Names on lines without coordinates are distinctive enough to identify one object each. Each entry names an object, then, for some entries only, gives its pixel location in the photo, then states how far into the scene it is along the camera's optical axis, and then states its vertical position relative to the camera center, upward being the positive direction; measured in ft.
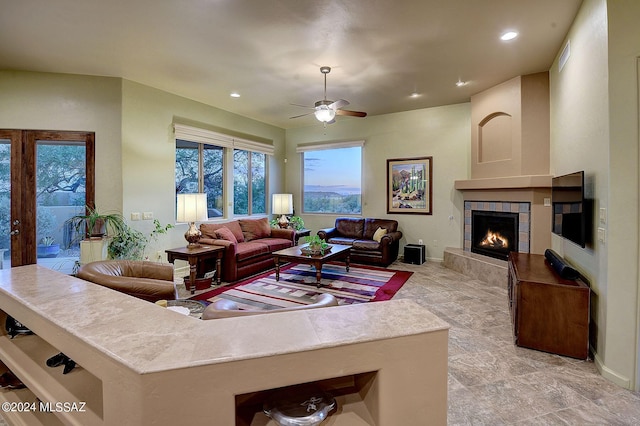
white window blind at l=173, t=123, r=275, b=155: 17.63 +4.62
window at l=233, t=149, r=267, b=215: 22.50 +2.06
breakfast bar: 2.34 -1.26
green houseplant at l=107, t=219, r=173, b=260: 14.34 -1.60
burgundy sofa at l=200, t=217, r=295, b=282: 15.94 -1.99
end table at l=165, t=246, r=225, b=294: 14.24 -2.20
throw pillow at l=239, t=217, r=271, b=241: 20.03 -1.28
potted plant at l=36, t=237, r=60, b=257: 14.75 -1.84
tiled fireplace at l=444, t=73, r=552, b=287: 14.89 +1.87
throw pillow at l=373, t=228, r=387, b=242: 20.21 -1.64
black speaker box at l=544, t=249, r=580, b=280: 9.18 -1.87
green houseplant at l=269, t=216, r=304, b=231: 23.26 -1.04
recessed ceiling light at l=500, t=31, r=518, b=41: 11.11 +6.38
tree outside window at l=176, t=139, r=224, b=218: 18.38 +2.40
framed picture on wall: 20.99 +1.69
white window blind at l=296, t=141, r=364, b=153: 23.45 +5.07
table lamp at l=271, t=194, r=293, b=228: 22.58 +0.29
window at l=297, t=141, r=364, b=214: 23.97 +2.57
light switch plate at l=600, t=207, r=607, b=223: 7.75 -0.15
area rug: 13.30 -3.79
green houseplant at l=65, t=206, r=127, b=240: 14.14 -0.65
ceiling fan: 13.56 +4.52
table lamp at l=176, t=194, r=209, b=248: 15.16 -0.02
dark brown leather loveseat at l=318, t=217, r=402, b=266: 19.13 -1.92
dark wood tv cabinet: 8.43 -3.00
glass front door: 14.25 +0.80
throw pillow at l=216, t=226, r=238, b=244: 16.85 -1.39
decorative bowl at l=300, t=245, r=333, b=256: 15.37 -2.13
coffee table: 14.87 -2.38
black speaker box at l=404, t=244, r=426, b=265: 19.75 -2.91
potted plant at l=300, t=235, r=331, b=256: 15.42 -1.96
